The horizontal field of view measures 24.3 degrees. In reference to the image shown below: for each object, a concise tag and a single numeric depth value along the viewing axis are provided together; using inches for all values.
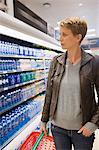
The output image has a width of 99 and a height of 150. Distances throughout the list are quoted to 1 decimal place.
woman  66.6
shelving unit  113.5
